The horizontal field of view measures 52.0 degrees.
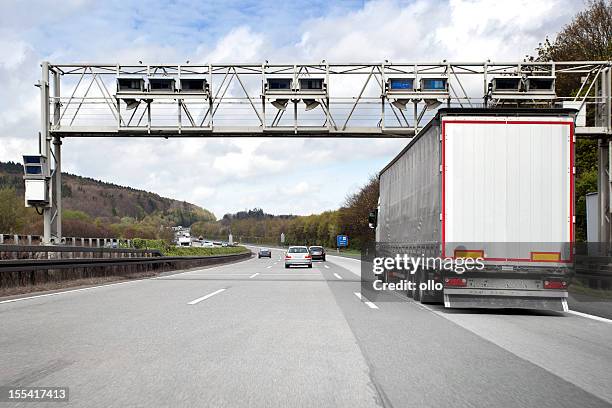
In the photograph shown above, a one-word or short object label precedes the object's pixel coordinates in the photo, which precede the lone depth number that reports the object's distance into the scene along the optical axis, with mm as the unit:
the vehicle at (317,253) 57719
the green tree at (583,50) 35156
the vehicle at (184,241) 101688
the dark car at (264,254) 72975
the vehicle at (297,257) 38406
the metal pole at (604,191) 23894
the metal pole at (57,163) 26266
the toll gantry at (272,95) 25281
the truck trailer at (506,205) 11789
